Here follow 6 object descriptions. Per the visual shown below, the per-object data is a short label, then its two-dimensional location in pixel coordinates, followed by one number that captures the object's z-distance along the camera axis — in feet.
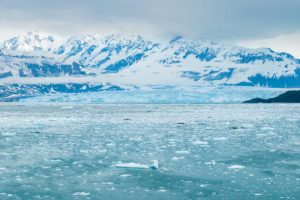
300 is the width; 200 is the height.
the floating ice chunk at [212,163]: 93.49
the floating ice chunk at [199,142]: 129.29
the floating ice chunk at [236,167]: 90.20
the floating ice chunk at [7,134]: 160.45
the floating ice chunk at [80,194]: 69.46
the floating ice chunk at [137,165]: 89.49
